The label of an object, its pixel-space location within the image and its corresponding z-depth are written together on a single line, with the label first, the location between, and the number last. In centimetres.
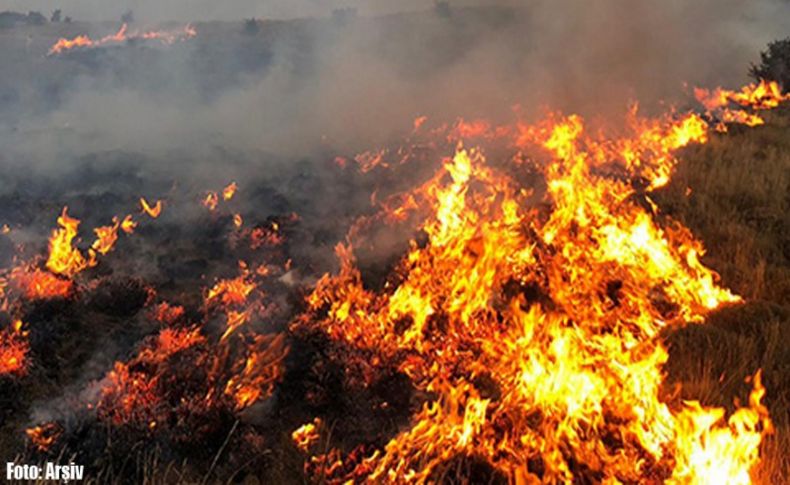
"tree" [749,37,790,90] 1541
